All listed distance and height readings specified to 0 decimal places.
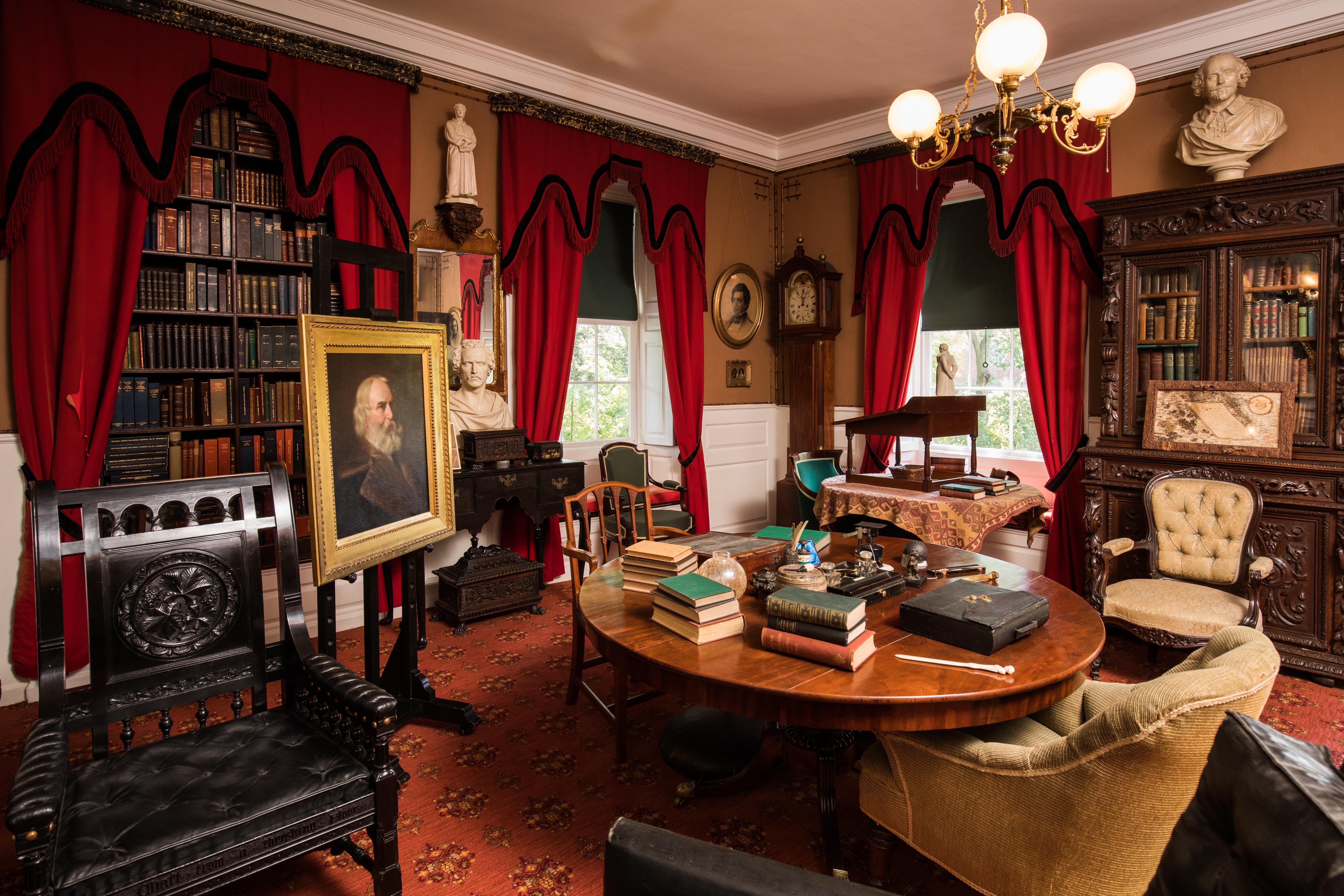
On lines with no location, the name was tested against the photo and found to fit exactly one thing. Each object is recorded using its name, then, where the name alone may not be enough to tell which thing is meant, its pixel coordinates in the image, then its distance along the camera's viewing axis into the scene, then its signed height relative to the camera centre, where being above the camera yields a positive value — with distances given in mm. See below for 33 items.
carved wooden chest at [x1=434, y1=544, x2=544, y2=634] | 4234 -981
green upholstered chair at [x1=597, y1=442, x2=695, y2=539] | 4992 -457
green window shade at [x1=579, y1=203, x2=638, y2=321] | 5633 +1097
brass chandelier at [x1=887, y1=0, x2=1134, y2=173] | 2283 +1066
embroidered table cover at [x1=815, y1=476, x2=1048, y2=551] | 3924 -564
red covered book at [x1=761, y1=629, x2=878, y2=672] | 1753 -578
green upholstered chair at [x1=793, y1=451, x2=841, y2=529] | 5180 -464
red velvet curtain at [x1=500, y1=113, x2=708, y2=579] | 4770 +1261
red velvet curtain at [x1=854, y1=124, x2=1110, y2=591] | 4621 +914
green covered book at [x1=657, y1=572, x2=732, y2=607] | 1922 -467
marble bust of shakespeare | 3902 +1478
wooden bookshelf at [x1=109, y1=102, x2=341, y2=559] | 3633 +544
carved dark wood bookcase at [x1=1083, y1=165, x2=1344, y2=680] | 3537 +306
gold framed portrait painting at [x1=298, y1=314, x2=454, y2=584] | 2426 -72
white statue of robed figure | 4375 +1538
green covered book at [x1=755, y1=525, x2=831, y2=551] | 2812 -484
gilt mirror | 4449 +797
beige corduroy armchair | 1346 -796
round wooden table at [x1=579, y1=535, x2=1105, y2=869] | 1617 -615
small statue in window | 5461 +261
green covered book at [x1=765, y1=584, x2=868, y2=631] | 1777 -484
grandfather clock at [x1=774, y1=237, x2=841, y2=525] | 5906 +529
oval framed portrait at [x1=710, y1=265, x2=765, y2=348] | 6121 +885
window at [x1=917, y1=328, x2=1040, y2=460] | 5277 +164
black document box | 1841 -536
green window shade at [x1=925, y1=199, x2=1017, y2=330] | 5254 +927
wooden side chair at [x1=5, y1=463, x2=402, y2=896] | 1515 -720
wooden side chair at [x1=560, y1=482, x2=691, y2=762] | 2699 -659
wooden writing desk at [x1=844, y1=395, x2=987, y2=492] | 4230 -70
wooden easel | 2553 -725
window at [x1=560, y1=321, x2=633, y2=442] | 5680 +231
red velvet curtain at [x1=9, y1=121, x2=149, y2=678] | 3262 +481
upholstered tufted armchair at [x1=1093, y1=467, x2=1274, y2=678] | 3258 -781
